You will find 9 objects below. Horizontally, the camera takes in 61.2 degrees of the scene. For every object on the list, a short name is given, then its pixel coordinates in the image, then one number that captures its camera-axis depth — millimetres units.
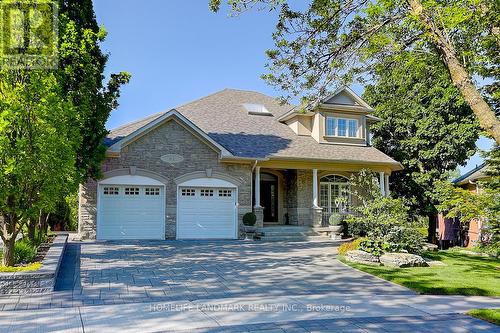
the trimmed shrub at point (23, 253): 9555
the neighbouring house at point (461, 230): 23359
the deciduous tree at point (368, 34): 8766
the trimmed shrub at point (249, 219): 18375
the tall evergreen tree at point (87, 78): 12539
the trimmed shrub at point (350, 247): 13567
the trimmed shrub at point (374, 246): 12672
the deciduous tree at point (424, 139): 21312
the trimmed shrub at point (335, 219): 19797
